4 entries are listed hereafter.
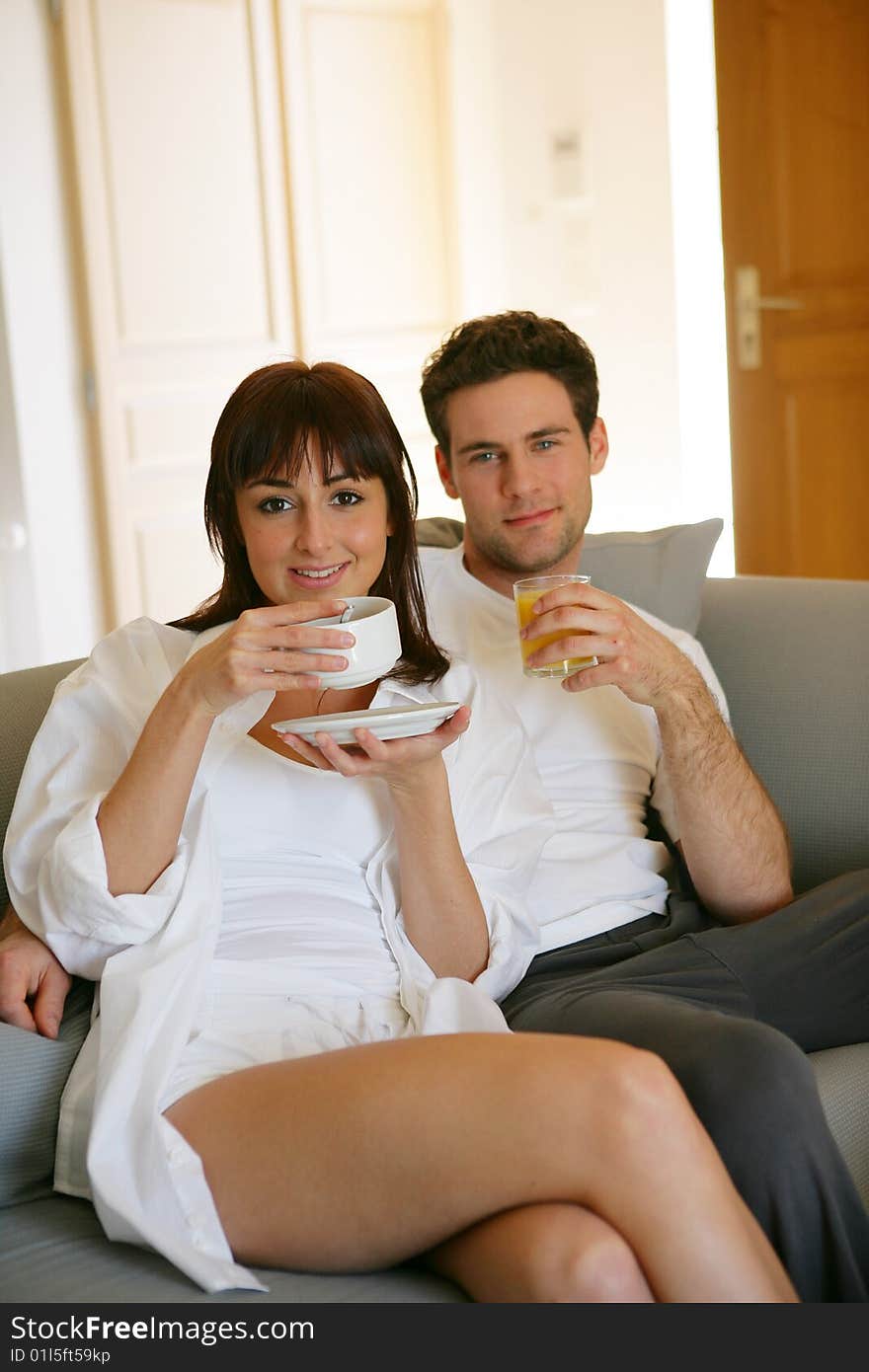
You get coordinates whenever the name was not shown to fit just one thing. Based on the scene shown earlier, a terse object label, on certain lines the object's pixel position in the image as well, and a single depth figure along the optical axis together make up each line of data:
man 1.42
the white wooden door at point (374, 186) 4.39
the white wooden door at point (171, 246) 4.08
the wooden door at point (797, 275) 4.47
